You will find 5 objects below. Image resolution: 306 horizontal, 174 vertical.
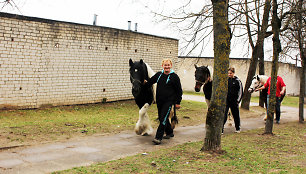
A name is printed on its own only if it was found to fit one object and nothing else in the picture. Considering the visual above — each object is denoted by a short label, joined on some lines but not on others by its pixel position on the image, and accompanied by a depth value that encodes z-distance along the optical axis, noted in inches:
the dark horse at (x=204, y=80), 349.4
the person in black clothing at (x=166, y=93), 285.1
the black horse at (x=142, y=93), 297.9
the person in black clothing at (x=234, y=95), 368.2
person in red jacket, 457.1
